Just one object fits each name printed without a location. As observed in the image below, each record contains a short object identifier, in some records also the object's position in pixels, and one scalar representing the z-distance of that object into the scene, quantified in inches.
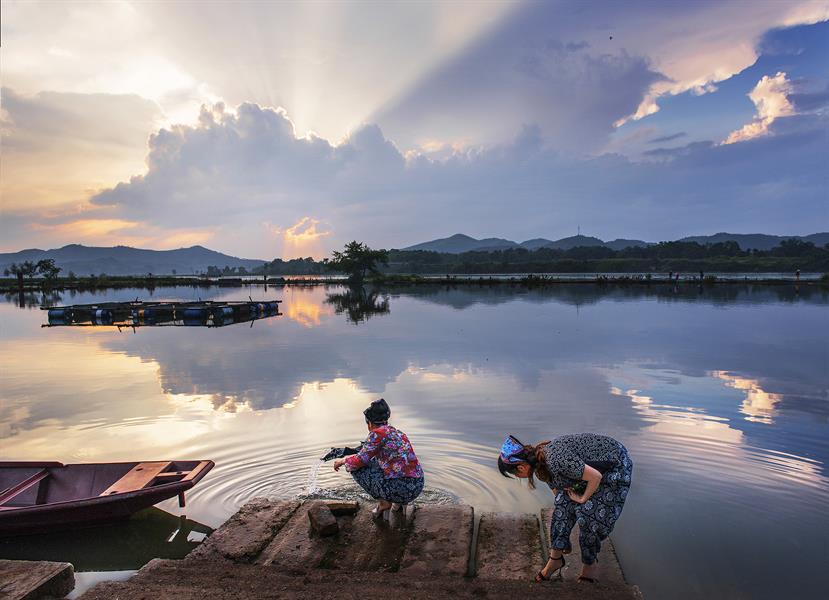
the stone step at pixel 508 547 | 206.4
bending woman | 181.3
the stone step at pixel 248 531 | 223.0
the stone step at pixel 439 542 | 207.2
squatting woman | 237.0
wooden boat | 263.3
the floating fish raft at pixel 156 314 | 1425.3
